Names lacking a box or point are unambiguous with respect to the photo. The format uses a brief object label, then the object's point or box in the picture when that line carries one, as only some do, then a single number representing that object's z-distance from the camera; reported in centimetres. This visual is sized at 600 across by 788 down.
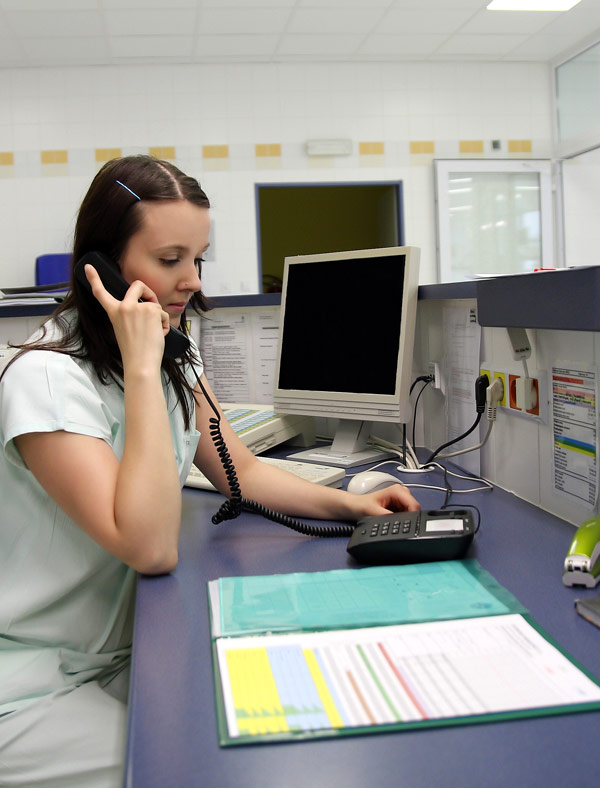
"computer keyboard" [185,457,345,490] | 145
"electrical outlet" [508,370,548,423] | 124
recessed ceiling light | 457
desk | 55
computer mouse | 134
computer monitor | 163
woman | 93
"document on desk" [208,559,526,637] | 81
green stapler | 88
